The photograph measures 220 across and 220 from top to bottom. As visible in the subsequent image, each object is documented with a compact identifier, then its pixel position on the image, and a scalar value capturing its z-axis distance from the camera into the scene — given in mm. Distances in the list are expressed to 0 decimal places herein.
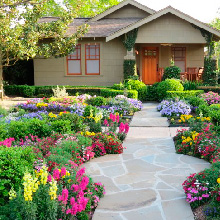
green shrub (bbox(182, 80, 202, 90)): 17750
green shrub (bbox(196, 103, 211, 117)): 11352
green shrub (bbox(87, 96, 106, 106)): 13812
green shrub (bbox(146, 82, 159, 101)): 17766
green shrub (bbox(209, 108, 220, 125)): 9547
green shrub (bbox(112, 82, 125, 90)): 17141
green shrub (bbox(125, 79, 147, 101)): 17422
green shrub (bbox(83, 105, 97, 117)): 11477
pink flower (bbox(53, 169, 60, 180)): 4532
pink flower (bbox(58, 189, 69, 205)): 4020
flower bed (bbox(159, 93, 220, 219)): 4770
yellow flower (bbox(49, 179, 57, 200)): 3940
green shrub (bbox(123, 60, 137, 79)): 19703
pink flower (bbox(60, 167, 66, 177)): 4646
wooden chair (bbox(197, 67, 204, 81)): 20414
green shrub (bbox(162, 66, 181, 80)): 18734
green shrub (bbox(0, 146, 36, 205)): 4543
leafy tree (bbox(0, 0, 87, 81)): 17297
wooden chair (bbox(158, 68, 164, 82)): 20781
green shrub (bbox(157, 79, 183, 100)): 16406
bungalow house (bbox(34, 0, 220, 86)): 19484
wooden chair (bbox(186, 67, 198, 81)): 20300
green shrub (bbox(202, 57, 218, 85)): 19297
